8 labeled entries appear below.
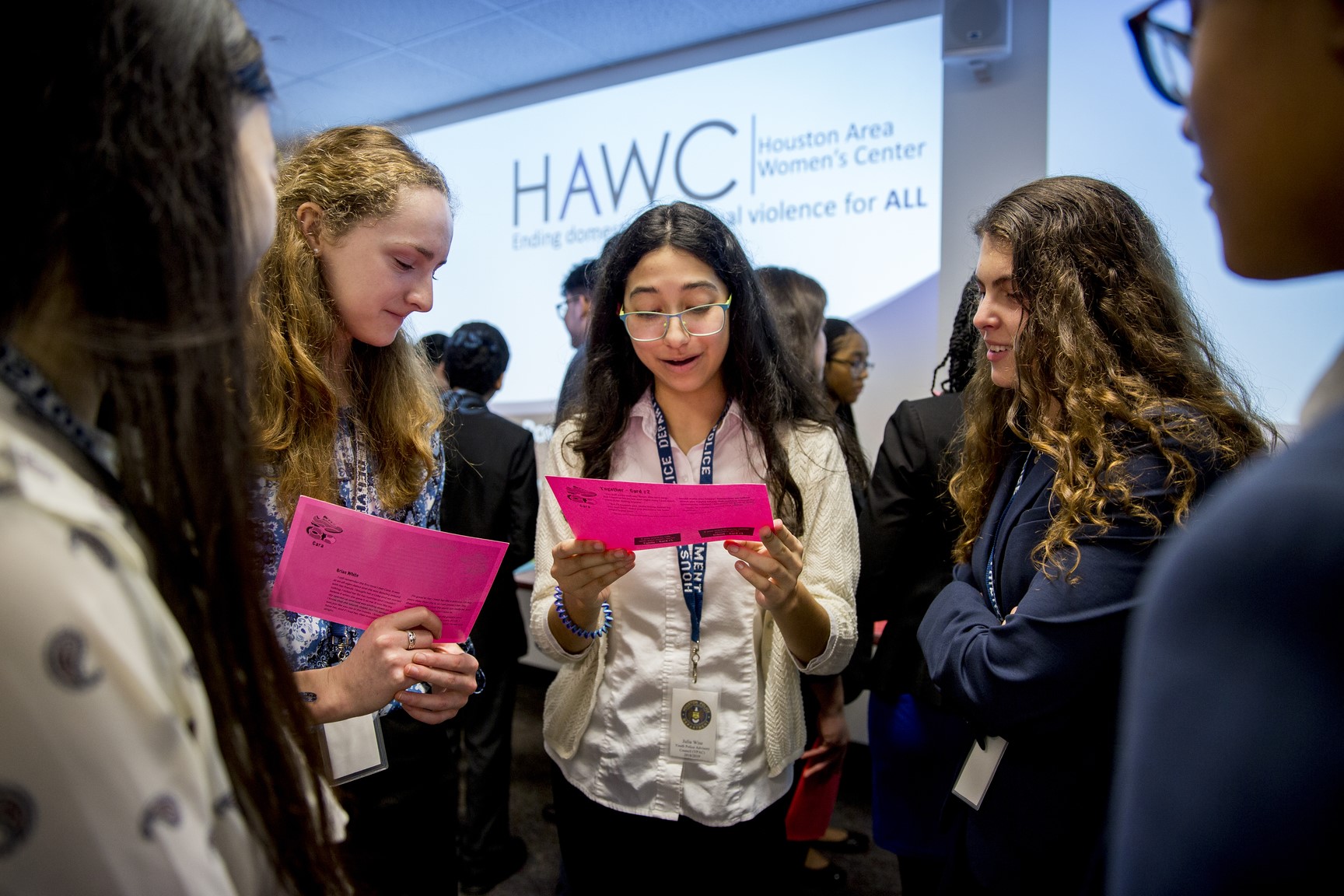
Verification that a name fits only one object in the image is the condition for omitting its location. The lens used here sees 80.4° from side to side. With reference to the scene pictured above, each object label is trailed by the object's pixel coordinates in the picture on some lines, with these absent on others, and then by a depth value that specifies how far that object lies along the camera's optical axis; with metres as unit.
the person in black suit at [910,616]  1.79
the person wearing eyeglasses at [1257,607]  0.40
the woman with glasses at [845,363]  3.48
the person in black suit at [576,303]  3.52
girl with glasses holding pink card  1.50
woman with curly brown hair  1.10
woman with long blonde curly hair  1.20
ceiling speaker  3.42
